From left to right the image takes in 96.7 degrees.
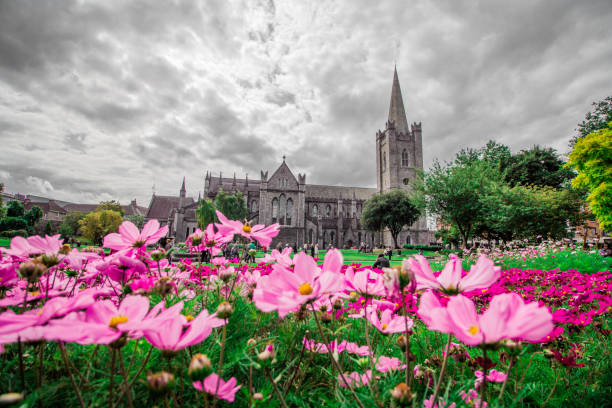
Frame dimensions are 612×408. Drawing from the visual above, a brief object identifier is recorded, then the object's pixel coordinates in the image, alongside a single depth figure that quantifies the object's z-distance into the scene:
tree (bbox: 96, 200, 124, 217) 56.03
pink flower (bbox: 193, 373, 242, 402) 0.84
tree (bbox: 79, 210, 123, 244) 42.00
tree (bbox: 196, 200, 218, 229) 37.03
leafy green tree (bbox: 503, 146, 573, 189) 30.73
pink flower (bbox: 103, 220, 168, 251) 1.28
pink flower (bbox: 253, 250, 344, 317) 0.79
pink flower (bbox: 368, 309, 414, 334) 1.25
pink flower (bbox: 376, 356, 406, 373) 1.30
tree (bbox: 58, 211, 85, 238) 57.16
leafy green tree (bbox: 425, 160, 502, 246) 19.78
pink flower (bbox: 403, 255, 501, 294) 0.88
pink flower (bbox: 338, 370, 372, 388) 1.21
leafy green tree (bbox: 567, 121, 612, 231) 15.16
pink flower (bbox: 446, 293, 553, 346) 0.62
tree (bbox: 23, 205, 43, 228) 40.25
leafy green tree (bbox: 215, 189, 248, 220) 43.28
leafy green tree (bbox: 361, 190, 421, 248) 40.96
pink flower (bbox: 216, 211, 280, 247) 1.29
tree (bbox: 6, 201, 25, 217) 40.06
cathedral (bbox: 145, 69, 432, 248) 48.97
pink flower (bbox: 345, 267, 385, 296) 1.12
